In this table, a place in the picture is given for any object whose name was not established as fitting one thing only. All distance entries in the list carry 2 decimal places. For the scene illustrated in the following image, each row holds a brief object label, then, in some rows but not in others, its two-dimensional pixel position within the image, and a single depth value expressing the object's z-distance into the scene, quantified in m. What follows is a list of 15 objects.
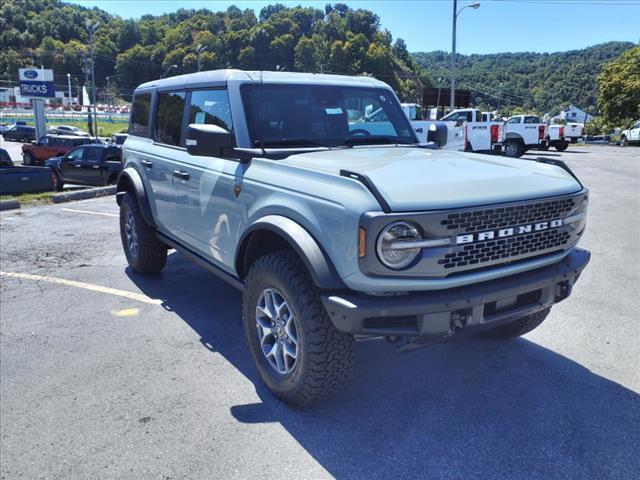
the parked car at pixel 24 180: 13.20
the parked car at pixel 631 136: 37.09
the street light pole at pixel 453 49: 27.67
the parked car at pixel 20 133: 48.34
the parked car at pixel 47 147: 26.58
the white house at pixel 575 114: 110.38
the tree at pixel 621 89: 44.94
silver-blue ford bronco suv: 2.64
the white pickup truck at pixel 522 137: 23.22
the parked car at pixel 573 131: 30.56
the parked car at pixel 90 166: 15.44
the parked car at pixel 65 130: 43.49
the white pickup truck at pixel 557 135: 27.72
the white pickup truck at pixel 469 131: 19.27
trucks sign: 25.83
